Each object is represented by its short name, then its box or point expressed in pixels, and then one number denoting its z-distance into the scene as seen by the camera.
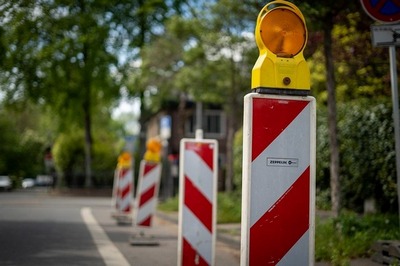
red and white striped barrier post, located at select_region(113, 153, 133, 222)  15.35
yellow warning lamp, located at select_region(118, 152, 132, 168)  16.00
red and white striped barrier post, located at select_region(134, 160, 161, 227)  10.33
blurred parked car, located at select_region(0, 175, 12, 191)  48.63
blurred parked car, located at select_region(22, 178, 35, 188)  67.23
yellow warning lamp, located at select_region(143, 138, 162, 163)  10.75
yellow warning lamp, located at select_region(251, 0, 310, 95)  3.41
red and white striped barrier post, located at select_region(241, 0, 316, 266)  3.29
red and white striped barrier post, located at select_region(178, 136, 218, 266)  5.72
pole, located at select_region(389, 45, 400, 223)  5.75
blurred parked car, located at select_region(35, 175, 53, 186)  73.40
